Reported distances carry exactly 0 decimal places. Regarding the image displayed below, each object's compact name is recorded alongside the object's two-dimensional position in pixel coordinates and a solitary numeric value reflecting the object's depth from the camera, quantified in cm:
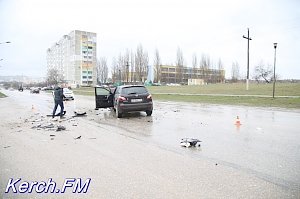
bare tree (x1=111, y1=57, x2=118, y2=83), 8362
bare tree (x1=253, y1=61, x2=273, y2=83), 9025
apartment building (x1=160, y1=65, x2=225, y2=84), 9704
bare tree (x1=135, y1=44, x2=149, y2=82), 7425
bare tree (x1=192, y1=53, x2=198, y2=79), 10225
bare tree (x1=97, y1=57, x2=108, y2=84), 9512
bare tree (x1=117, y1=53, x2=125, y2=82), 7870
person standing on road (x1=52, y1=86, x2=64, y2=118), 1444
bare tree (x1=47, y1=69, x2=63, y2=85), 11884
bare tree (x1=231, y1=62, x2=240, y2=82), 12177
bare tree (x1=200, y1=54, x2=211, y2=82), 10162
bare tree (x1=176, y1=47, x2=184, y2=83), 9256
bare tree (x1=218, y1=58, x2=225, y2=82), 11575
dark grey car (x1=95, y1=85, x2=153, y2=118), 1325
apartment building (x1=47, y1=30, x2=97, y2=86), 12562
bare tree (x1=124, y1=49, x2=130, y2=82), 7509
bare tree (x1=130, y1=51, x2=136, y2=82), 7484
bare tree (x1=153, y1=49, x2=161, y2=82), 8694
